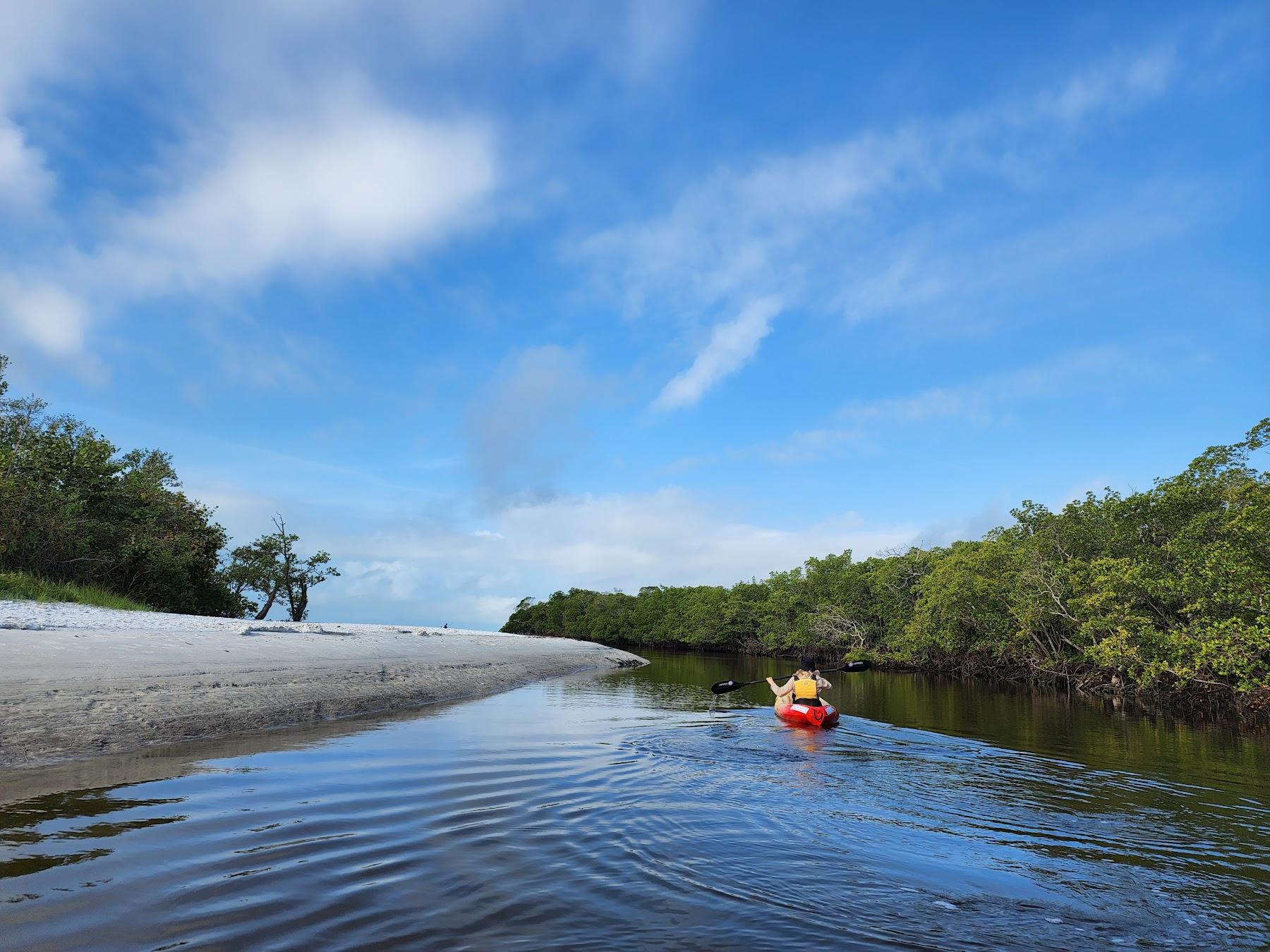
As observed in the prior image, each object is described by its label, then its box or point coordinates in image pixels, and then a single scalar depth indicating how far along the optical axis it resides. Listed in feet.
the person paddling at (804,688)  55.47
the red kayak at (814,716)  53.98
